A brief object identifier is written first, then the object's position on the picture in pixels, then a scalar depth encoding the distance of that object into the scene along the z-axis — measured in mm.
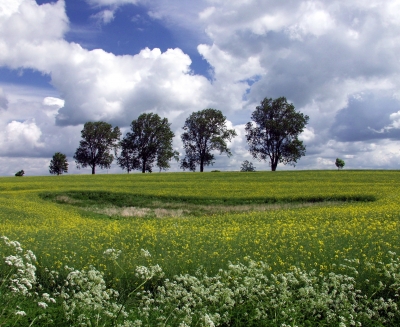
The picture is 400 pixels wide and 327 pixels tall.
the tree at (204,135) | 70562
